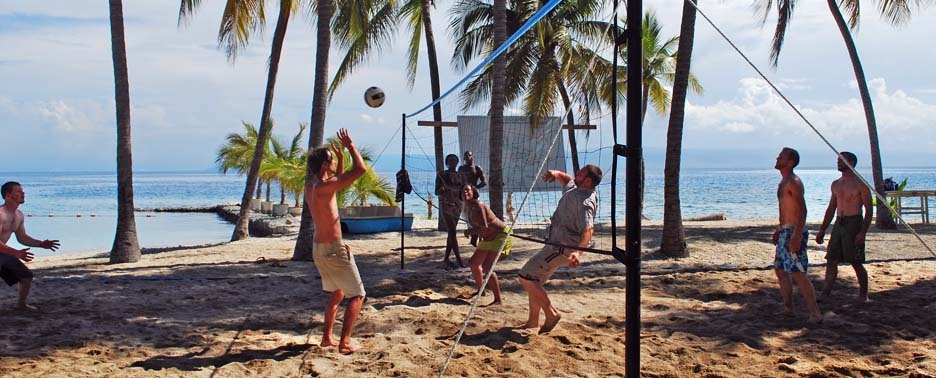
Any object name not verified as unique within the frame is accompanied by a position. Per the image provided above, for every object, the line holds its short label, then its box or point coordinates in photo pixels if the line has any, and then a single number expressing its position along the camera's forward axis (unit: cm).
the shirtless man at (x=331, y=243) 495
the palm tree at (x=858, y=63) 1368
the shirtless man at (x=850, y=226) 644
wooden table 1373
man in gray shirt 510
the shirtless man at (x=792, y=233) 572
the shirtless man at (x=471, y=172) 915
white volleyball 906
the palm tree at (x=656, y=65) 1961
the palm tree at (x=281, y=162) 2036
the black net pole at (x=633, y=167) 322
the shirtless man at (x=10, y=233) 589
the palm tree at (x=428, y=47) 1541
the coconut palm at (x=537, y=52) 1581
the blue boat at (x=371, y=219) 1483
